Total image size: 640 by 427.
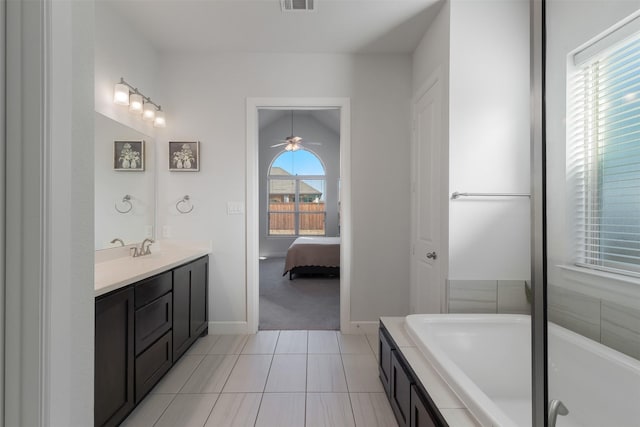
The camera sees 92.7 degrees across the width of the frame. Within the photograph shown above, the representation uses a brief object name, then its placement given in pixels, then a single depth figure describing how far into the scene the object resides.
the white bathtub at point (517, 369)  0.55
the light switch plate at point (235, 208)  2.93
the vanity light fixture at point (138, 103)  2.30
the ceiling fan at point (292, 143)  6.30
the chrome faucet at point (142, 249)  2.49
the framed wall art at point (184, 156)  2.89
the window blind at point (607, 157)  0.50
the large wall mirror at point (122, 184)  2.15
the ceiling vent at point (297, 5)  2.20
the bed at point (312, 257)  5.17
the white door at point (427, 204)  2.29
